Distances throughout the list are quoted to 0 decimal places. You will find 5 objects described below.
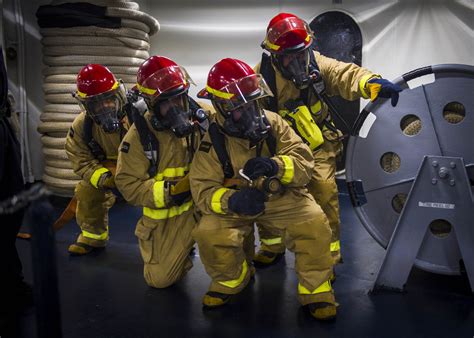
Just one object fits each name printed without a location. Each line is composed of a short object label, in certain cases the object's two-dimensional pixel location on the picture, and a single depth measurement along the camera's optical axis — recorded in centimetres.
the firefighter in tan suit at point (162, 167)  274
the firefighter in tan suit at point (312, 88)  282
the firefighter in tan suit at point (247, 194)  244
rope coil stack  458
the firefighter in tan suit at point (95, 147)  322
